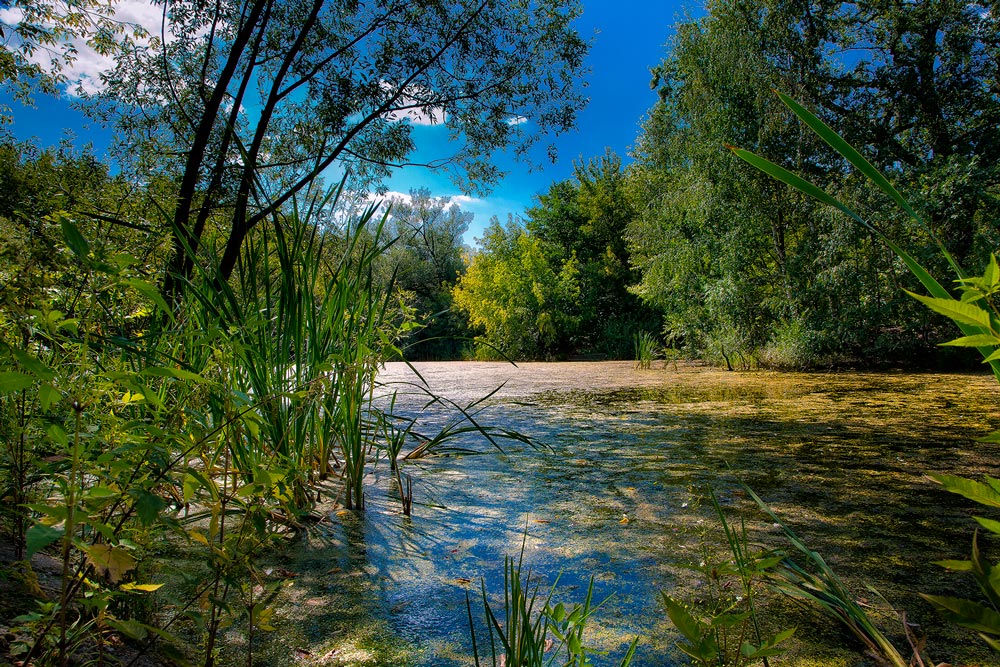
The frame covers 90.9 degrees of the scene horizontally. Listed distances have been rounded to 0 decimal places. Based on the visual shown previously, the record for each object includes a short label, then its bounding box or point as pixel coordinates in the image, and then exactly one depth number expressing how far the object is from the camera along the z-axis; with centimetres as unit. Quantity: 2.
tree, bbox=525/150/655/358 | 1603
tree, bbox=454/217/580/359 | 1480
